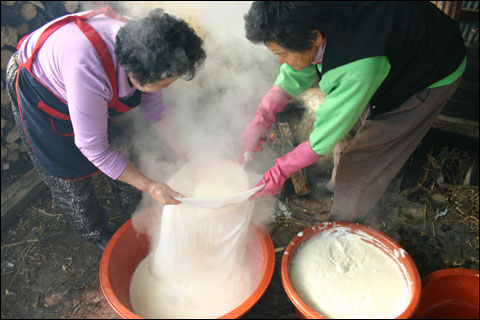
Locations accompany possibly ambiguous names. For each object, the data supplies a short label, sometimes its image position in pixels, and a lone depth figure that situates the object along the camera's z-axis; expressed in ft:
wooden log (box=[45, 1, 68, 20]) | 9.45
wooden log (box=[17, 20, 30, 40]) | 8.87
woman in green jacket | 4.33
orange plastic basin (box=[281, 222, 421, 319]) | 5.07
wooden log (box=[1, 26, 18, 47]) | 8.54
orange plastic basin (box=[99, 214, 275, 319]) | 5.42
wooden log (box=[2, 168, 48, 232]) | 9.13
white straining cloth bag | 6.02
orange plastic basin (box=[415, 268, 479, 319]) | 5.95
